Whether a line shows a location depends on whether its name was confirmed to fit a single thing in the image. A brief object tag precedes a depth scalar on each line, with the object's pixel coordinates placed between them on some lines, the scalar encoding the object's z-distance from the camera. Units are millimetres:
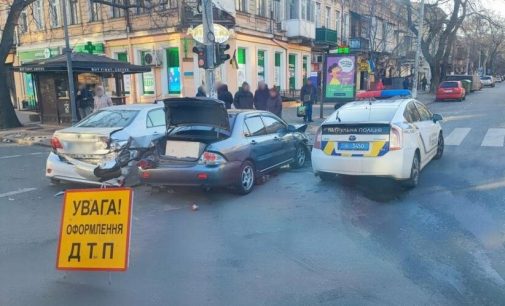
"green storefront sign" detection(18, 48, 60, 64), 28766
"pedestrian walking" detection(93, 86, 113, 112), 13625
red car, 30158
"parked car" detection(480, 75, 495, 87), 63438
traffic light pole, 11868
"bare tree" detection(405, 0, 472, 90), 33625
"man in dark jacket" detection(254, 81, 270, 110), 14070
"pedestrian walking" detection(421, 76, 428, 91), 50875
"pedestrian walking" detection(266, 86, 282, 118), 14094
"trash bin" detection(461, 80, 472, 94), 39347
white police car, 6785
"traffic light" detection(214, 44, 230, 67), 12336
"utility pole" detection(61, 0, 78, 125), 14274
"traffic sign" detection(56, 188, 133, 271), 3906
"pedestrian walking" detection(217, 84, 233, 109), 13625
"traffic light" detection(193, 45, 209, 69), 12086
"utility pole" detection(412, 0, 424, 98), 25872
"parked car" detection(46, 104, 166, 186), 7238
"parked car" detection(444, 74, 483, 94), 41219
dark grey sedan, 6742
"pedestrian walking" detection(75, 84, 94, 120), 16797
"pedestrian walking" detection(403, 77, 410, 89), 35188
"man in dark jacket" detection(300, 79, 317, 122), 17344
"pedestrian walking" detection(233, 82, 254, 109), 13617
